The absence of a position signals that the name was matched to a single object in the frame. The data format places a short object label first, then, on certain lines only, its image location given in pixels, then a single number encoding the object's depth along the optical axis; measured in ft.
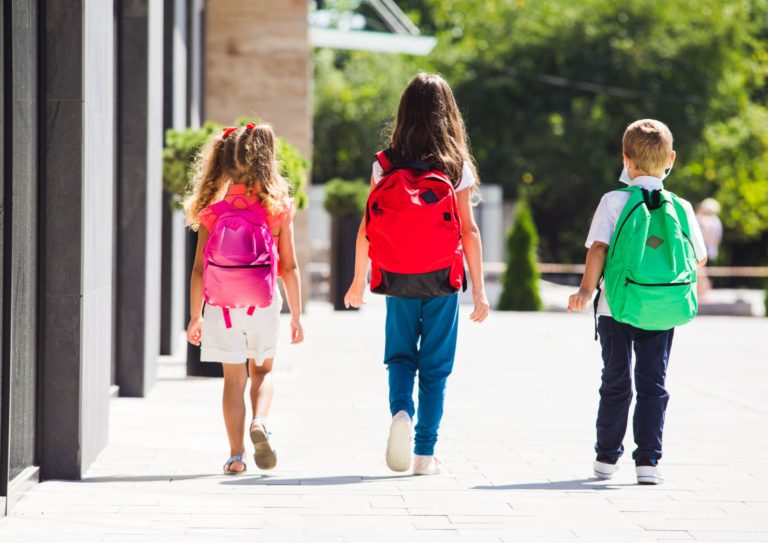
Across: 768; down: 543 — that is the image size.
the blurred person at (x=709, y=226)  144.95
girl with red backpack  36.31
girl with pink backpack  36.61
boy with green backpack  36.31
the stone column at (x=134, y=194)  54.85
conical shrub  142.63
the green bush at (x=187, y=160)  62.50
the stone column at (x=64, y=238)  36.21
